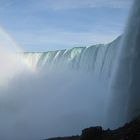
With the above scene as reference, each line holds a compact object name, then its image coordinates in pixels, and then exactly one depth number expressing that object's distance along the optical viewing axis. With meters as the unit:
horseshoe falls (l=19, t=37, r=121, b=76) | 33.10
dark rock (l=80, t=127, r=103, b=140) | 14.34
